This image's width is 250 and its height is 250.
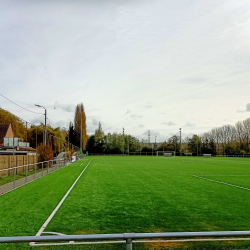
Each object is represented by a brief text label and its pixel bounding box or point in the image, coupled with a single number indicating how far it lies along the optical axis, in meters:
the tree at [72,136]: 93.94
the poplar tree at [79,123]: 92.97
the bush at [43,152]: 23.56
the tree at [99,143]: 89.19
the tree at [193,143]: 86.62
